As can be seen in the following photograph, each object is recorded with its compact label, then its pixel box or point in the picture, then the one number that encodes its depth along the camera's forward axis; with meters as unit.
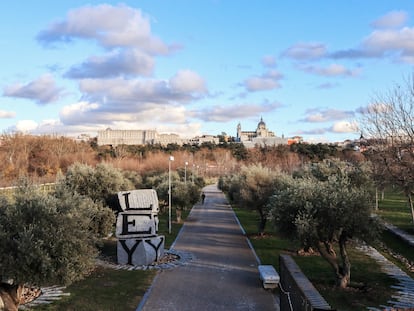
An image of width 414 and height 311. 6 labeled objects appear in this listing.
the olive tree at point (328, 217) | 12.64
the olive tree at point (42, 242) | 8.89
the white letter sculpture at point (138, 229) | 16.59
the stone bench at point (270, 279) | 12.84
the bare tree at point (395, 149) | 18.69
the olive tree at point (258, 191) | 23.62
